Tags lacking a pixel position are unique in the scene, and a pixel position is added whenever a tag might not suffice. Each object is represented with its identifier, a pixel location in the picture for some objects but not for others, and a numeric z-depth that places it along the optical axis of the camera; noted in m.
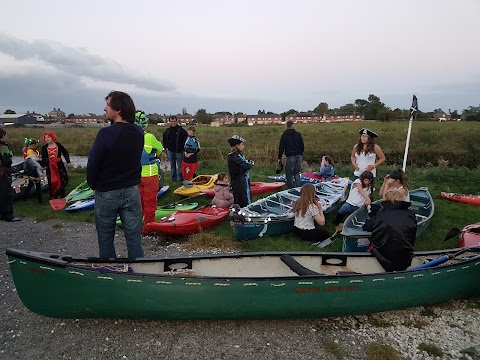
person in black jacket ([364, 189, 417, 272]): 4.19
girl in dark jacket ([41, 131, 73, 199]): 8.71
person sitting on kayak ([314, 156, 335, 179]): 10.59
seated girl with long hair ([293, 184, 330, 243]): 5.73
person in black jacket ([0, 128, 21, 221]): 7.41
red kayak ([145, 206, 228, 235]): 6.36
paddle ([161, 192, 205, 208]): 8.90
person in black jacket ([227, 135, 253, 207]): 6.71
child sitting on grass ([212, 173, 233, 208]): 7.59
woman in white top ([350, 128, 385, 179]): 6.81
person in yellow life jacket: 5.62
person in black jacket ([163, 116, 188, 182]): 10.04
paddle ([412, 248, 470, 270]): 4.29
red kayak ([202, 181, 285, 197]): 9.06
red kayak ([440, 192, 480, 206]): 8.33
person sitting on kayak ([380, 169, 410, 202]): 5.31
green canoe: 3.48
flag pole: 8.70
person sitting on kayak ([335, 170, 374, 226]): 6.55
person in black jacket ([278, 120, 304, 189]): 8.73
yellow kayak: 9.16
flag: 8.69
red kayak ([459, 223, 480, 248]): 5.57
